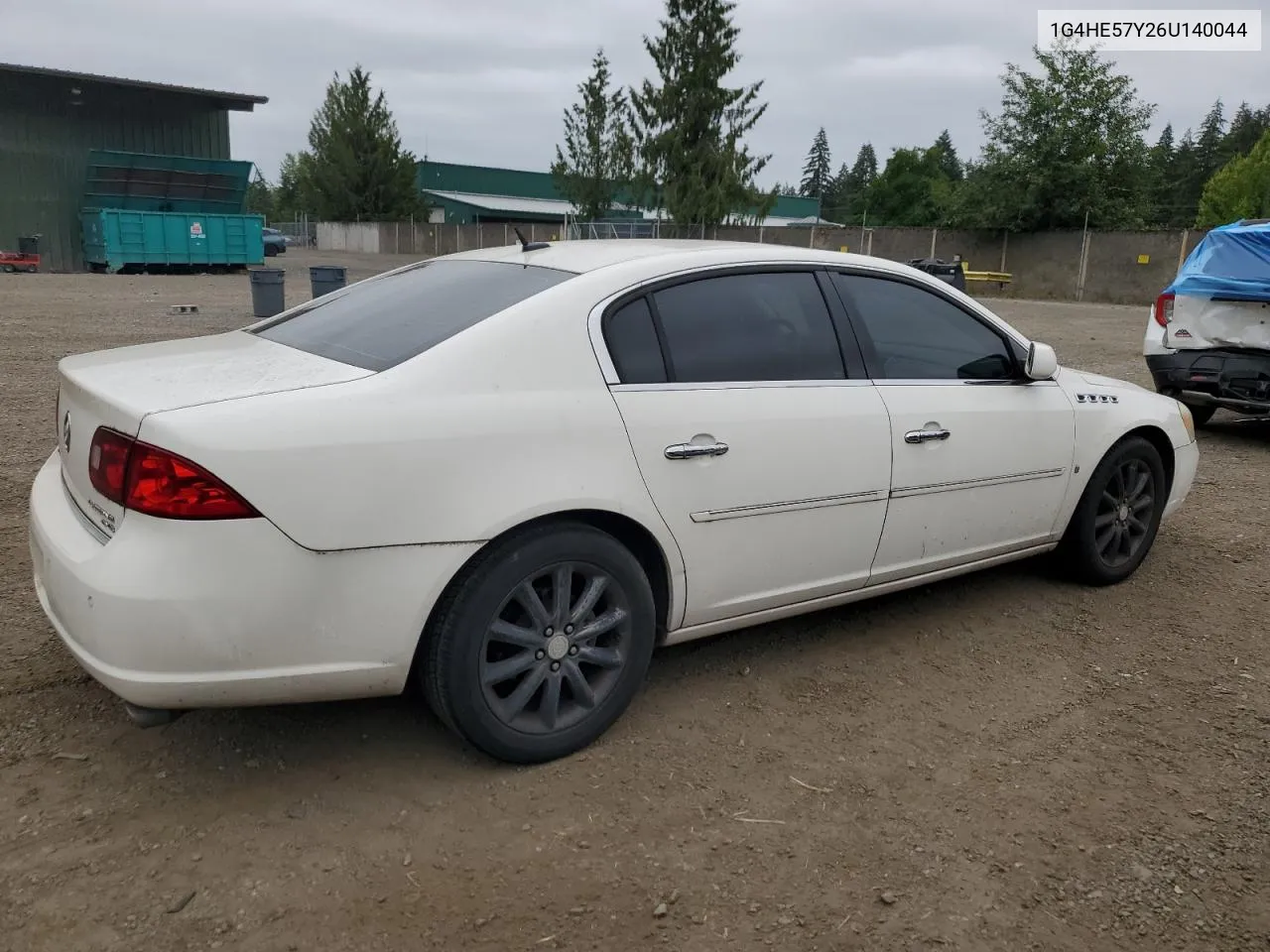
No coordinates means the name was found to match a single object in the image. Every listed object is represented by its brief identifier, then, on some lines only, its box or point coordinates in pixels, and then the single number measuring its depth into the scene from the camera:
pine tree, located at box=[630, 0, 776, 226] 36.78
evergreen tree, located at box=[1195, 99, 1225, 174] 82.06
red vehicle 27.45
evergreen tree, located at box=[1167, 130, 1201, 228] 73.69
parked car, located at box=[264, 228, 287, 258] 44.28
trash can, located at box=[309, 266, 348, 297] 14.47
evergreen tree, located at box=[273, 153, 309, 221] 75.31
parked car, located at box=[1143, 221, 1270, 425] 7.62
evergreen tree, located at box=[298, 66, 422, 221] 49.91
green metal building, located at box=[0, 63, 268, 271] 29.78
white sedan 2.48
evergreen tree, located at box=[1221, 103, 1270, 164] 81.12
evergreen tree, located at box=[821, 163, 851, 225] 98.75
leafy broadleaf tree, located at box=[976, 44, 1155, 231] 33.09
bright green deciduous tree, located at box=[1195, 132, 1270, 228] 51.97
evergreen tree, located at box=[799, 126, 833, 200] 133.35
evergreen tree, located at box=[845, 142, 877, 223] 96.00
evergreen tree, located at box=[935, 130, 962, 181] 103.06
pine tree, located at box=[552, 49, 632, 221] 44.53
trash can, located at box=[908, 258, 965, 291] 21.55
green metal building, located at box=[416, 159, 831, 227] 60.09
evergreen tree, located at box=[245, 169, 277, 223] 85.48
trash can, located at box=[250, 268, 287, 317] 15.34
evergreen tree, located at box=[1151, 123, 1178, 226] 35.78
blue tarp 7.61
